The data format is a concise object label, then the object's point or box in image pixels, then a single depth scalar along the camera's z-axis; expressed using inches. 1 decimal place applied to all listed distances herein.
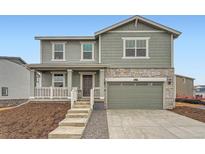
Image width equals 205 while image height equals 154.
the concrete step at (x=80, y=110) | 336.5
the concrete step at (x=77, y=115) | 312.0
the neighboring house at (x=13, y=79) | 729.4
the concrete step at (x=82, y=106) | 376.4
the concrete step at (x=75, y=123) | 261.5
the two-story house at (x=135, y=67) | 458.3
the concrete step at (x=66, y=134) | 212.8
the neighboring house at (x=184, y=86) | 739.4
